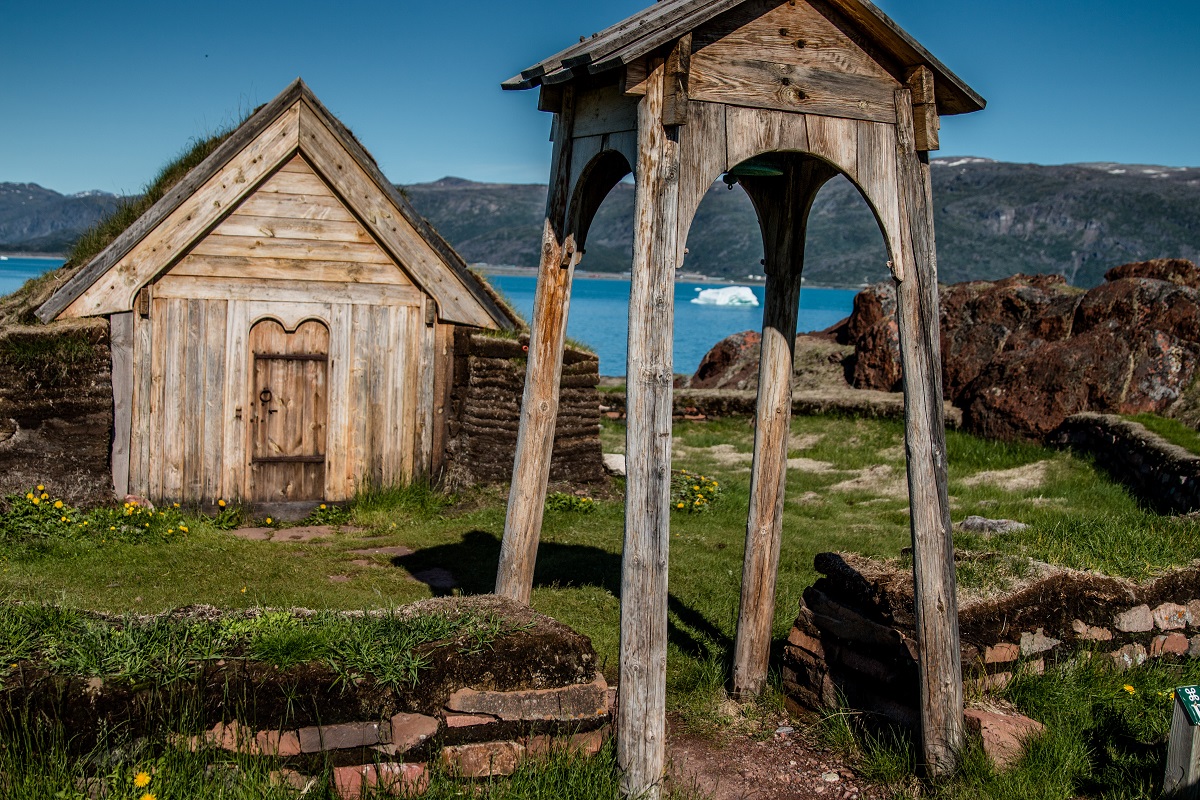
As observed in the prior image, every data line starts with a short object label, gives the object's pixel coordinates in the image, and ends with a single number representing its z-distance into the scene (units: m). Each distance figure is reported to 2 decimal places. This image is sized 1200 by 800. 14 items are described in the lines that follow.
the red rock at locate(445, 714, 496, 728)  4.00
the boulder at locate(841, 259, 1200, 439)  14.13
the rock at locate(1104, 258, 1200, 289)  17.00
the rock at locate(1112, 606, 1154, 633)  5.78
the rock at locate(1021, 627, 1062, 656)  5.45
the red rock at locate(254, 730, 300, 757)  3.73
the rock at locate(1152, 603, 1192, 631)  5.94
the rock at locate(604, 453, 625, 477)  12.59
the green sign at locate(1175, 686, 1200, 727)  3.89
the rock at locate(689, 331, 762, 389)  21.24
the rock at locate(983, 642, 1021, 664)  5.31
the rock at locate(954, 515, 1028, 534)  9.34
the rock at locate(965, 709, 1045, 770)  4.76
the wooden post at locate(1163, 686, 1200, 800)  3.92
